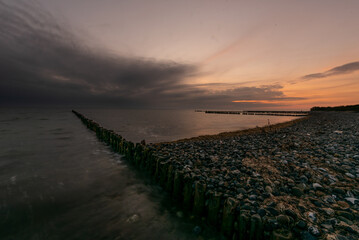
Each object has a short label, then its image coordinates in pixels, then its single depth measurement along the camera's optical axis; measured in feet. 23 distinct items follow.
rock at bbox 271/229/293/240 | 8.83
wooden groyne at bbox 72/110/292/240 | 10.28
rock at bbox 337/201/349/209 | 12.76
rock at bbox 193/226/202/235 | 13.16
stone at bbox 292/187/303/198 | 14.84
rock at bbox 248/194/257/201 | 13.79
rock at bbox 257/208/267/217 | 11.60
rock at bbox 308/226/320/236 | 9.89
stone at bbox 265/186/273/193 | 15.23
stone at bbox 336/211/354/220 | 11.30
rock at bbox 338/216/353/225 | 10.81
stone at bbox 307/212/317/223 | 11.26
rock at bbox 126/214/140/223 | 14.97
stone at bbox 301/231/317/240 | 9.65
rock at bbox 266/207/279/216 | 11.69
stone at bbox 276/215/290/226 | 10.77
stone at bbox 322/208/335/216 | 11.83
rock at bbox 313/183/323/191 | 15.52
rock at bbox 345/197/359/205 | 13.25
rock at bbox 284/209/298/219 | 11.54
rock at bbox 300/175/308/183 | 17.37
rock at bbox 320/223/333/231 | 10.36
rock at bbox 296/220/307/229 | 10.38
